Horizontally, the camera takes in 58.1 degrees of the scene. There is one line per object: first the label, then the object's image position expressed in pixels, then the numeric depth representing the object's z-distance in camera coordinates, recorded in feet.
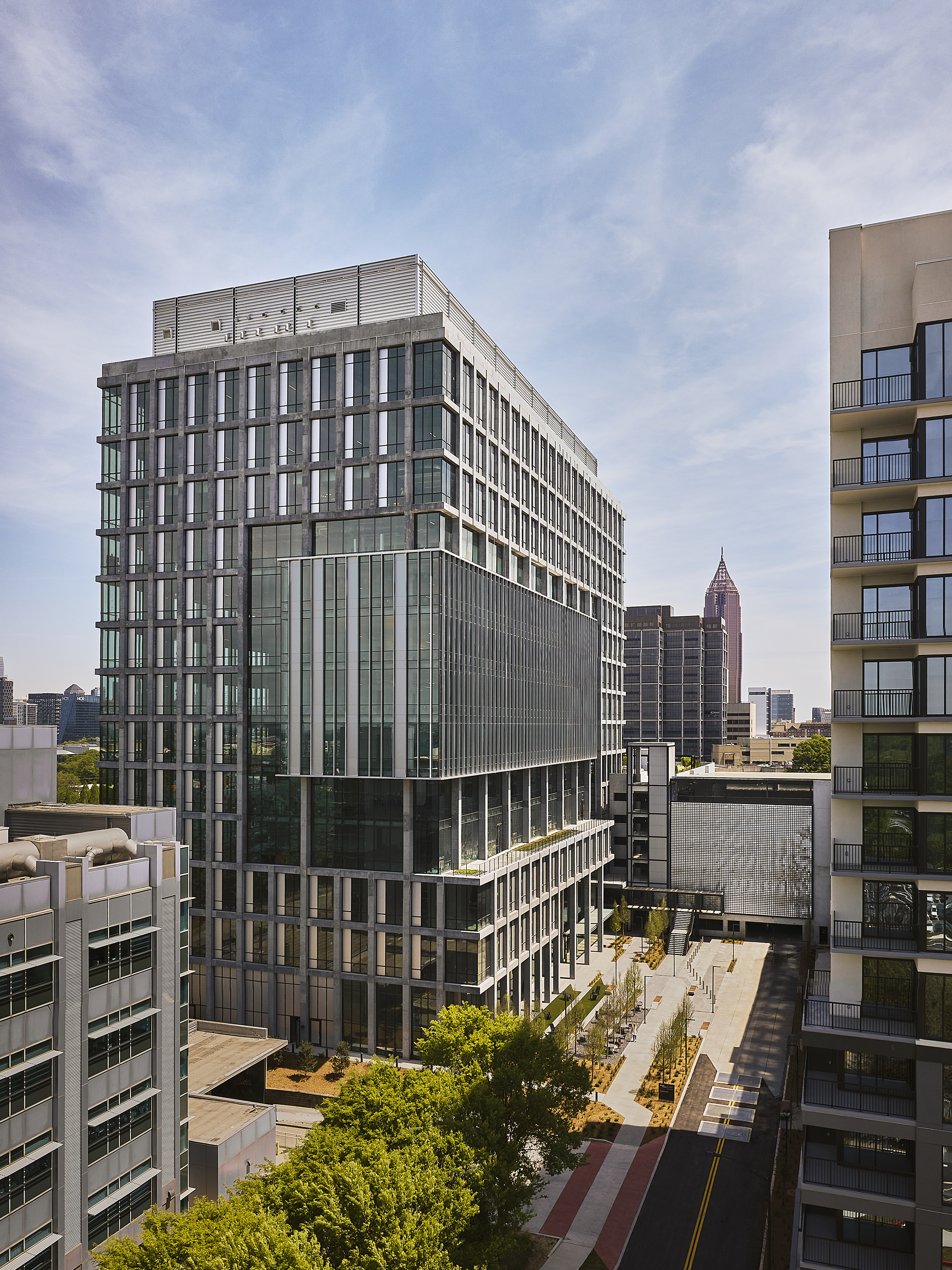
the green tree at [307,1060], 194.59
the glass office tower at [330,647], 198.80
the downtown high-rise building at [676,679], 644.69
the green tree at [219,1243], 85.15
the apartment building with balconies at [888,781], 111.45
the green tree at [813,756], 544.21
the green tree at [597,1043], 197.88
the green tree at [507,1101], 118.42
